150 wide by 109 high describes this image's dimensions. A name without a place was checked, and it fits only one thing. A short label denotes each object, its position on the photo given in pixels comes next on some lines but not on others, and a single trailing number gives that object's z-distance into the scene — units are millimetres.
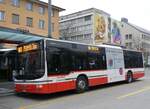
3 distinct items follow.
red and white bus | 6836
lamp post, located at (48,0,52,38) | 9800
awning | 9782
